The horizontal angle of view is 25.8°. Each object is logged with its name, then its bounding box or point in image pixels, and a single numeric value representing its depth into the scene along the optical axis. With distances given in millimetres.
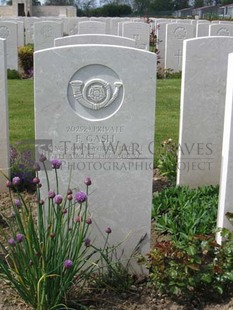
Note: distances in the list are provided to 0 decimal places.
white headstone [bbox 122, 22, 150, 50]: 13258
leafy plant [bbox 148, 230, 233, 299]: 2889
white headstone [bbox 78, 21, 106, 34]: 11977
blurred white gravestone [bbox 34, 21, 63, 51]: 11875
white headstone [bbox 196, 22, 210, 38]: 14686
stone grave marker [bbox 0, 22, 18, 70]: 12234
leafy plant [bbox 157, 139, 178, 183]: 5113
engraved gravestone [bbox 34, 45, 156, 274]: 2957
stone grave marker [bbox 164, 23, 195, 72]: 12977
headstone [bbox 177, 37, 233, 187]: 4562
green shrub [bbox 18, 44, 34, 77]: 12747
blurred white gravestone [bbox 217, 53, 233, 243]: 3090
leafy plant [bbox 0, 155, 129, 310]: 2695
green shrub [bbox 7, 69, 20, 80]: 12061
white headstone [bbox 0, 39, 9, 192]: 4535
